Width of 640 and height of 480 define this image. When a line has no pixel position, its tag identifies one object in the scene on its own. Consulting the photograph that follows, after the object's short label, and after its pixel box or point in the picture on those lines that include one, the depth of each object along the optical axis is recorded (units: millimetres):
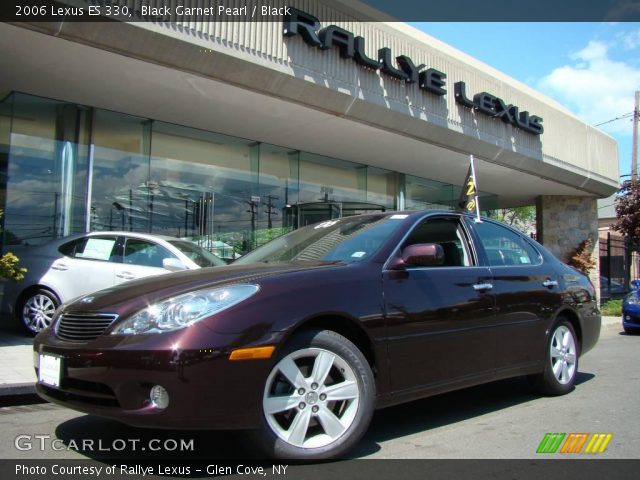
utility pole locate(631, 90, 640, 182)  23266
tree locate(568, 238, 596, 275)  17714
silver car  7875
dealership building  8102
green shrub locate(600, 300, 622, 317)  15180
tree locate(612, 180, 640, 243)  17578
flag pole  4836
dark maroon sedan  2873
